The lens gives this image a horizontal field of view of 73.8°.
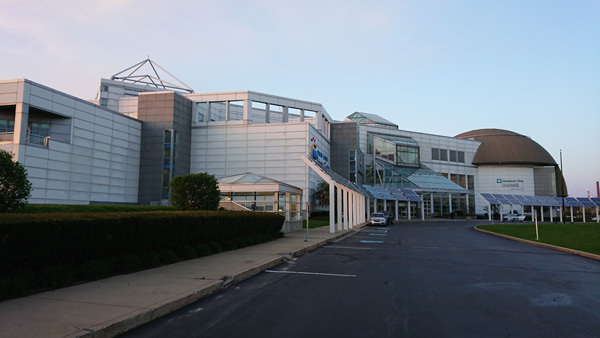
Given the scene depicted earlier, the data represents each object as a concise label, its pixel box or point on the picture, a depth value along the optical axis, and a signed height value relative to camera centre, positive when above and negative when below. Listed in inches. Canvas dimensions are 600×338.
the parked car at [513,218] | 2409.7 -48.8
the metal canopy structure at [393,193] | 2106.3 +83.7
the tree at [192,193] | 682.8 +22.1
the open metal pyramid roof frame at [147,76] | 2743.6 +885.2
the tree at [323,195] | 1930.4 +60.8
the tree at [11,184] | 386.3 +19.8
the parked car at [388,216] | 1765.7 -33.9
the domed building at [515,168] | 3068.4 +327.5
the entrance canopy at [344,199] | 1005.8 +31.0
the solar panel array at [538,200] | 2380.7 +61.2
